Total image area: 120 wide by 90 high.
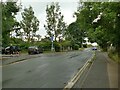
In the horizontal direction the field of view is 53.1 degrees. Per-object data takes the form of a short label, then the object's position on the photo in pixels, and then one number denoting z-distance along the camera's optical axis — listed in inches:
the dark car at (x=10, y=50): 793.3
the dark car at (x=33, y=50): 825.7
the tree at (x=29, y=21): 1285.4
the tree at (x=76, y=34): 1819.5
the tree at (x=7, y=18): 492.5
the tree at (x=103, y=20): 323.6
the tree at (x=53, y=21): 1321.9
